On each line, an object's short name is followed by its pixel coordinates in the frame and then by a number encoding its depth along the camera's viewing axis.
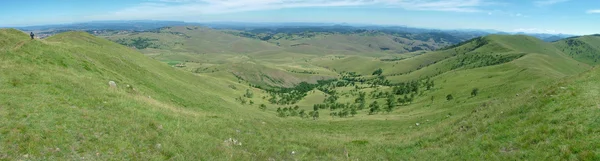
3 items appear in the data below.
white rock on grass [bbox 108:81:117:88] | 41.34
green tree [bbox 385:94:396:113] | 90.70
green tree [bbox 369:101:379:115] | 89.28
